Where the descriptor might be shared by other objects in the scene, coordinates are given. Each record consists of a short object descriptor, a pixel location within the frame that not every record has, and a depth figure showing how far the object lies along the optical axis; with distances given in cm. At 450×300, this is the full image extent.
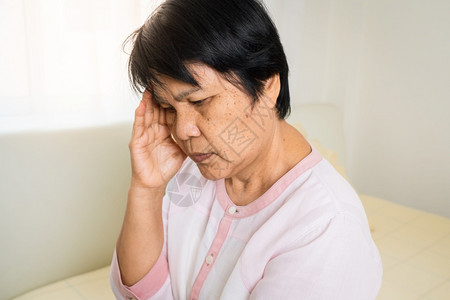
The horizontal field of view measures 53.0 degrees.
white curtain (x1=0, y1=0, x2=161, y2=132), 147
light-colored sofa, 141
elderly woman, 87
